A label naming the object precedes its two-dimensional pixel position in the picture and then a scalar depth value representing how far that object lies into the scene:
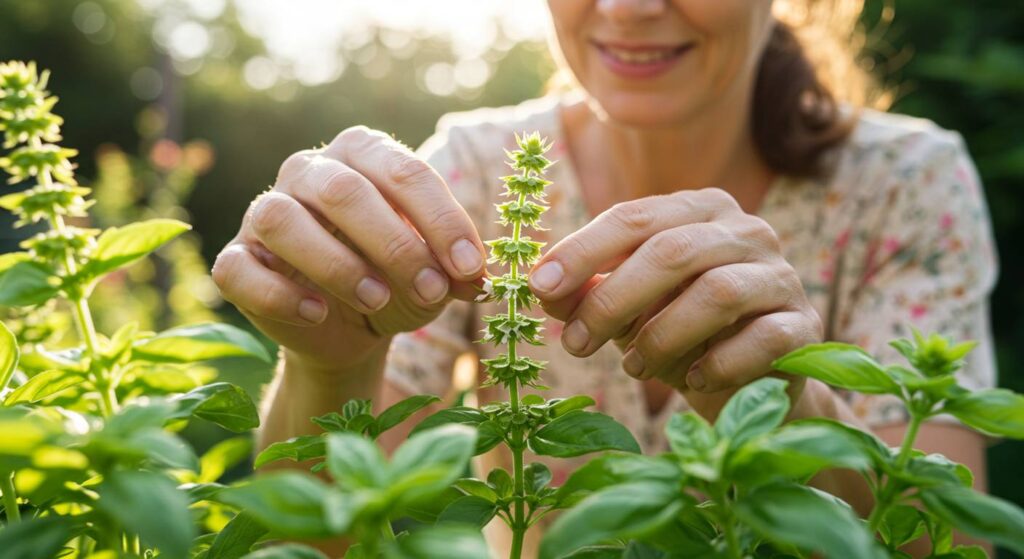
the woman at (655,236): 0.63
